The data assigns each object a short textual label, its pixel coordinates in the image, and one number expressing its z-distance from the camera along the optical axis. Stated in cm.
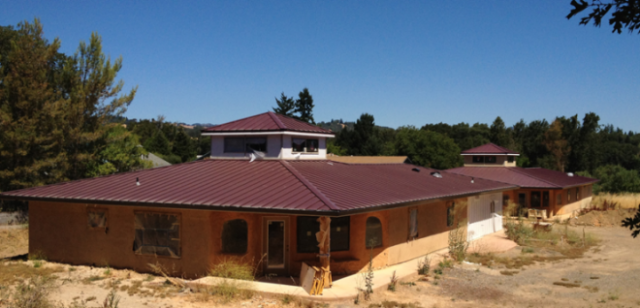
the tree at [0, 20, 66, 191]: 2642
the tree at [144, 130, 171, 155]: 7062
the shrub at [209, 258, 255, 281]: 1390
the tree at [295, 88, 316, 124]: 6831
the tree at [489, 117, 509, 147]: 7800
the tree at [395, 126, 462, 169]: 6525
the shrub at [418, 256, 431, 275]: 1554
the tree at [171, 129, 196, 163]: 7488
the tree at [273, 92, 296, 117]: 6819
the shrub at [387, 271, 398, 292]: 1356
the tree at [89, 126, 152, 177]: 3046
